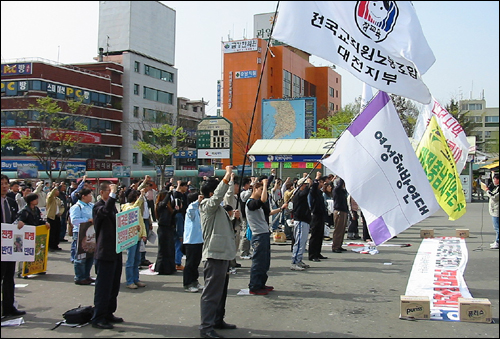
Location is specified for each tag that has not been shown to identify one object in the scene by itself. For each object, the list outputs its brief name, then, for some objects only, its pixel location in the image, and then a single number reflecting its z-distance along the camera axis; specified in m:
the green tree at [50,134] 36.62
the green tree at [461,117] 44.22
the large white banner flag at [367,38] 5.60
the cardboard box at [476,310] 6.12
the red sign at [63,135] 37.84
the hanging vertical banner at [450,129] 10.95
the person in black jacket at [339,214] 12.49
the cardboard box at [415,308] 6.39
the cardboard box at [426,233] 14.67
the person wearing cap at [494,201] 12.28
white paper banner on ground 6.92
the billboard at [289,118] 61.25
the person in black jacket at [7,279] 6.70
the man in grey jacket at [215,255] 5.80
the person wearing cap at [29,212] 8.07
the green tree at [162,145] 52.38
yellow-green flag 8.54
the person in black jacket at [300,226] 9.99
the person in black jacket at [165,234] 9.67
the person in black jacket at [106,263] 6.22
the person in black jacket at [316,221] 11.27
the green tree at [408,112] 37.83
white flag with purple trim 6.62
